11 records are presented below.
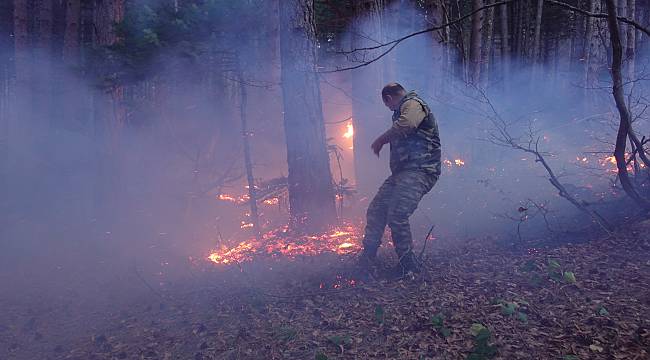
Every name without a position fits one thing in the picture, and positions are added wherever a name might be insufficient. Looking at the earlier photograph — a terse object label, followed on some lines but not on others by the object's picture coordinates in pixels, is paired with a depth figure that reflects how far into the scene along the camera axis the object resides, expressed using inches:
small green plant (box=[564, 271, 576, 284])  169.5
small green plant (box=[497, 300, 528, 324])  145.4
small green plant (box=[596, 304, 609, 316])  142.7
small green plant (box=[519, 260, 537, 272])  188.9
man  191.2
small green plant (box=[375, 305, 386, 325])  156.5
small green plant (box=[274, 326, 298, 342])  153.9
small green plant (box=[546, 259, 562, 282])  179.4
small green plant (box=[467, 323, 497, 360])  125.5
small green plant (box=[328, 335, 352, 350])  145.0
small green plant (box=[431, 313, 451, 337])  141.6
